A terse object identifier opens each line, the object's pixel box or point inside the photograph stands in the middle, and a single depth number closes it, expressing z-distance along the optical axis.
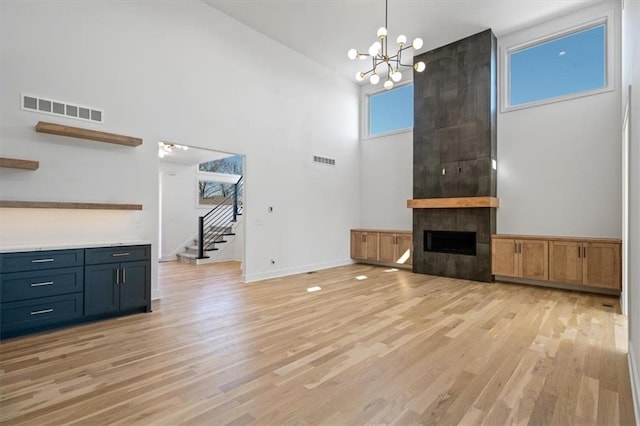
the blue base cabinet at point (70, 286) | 3.21
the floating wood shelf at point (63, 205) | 3.47
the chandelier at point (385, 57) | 4.36
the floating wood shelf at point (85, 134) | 3.70
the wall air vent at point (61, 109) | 3.76
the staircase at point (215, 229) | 8.85
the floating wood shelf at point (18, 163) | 3.41
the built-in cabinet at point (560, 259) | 4.91
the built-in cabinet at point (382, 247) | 7.45
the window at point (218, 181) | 10.84
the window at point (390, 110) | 8.03
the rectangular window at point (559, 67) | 5.50
